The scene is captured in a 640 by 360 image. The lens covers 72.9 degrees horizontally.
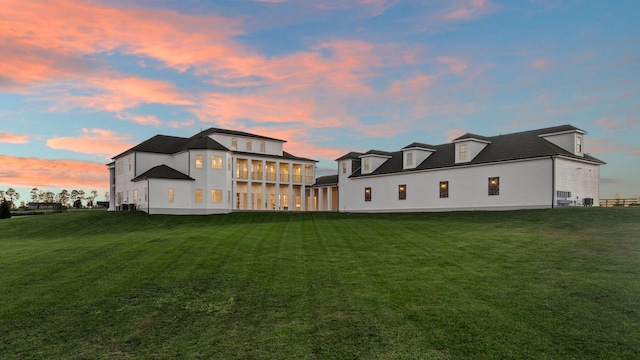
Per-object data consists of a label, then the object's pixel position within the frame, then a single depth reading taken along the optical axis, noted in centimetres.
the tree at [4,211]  4864
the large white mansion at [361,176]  3709
